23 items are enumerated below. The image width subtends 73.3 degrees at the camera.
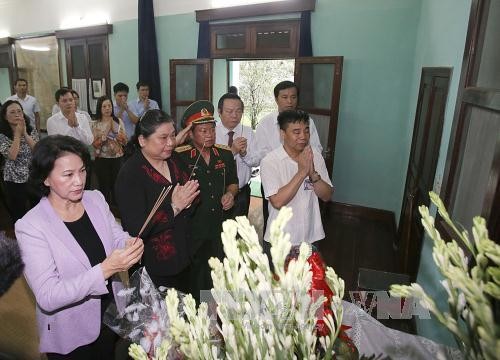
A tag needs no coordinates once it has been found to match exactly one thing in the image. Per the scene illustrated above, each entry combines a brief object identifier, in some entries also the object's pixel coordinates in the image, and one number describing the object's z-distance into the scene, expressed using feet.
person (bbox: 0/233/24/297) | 2.30
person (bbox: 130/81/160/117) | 17.92
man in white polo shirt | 6.37
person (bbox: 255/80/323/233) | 10.67
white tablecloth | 3.17
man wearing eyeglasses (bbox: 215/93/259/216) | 9.69
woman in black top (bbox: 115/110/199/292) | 5.79
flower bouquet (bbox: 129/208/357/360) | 1.66
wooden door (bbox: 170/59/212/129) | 17.06
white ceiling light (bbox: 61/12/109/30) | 20.86
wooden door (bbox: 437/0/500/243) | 3.45
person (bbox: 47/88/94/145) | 13.01
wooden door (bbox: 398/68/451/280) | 7.26
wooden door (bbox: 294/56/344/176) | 13.60
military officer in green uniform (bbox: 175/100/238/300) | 7.48
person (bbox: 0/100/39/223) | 11.06
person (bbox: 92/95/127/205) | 13.56
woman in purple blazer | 4.19
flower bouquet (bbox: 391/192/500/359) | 1.23
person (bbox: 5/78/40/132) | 18.38
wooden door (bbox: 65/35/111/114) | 21.54
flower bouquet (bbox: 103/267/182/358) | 2.77
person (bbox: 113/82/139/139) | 16.75
